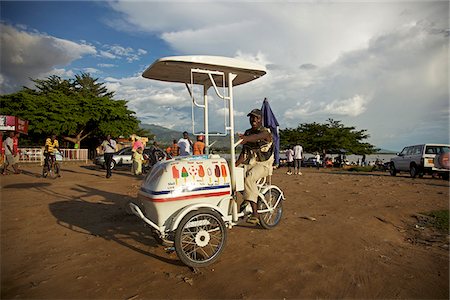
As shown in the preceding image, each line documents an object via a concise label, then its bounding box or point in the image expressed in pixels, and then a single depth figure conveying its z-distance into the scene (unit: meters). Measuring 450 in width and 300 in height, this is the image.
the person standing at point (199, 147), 9.96
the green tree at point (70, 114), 30.48
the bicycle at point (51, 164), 13.45
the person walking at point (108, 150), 13.33
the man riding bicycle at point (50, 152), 13.12
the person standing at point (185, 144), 11.57
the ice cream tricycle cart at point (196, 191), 3.90
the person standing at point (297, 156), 17.53
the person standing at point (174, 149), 11.97
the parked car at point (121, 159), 19.42
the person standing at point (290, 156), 19.45
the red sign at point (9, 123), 18.81
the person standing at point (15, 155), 14.37
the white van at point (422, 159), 15.70
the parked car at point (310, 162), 34.72
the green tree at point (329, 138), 42.25
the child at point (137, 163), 15.57
